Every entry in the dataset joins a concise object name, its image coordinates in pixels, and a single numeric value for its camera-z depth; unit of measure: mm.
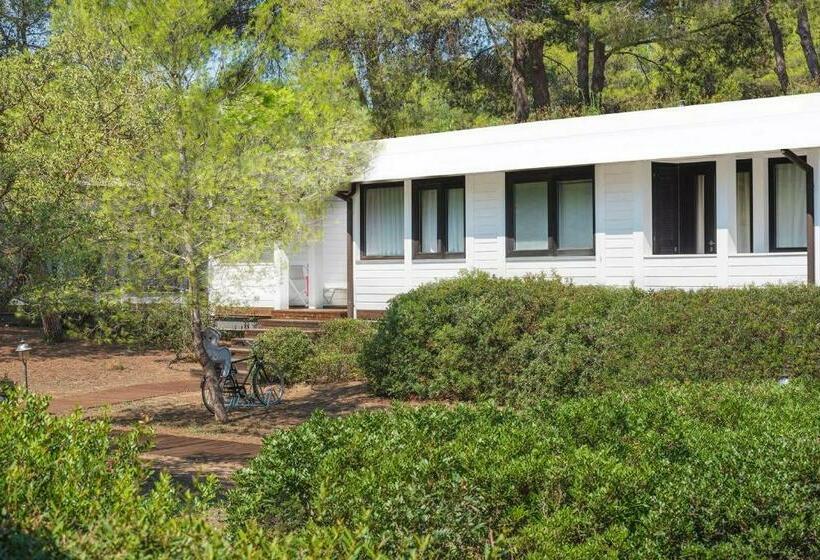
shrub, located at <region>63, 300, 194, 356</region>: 13281
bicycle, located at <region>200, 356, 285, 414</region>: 16719
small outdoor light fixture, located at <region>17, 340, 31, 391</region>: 16078
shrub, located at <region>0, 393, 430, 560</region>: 4191
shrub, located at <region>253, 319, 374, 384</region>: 19094
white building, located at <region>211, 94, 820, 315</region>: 16969
